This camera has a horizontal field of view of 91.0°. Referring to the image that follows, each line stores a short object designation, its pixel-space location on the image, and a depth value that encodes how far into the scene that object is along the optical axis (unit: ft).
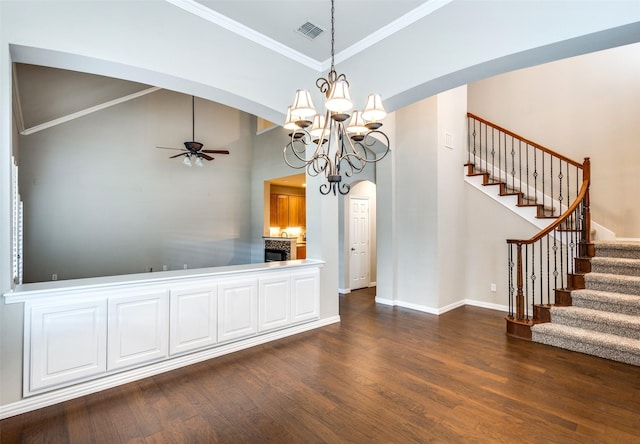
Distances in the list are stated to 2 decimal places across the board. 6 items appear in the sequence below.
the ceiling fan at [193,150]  22.39
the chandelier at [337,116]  7.86
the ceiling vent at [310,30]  11.46
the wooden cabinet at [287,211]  30.81
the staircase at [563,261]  11.48
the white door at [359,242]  22.79
